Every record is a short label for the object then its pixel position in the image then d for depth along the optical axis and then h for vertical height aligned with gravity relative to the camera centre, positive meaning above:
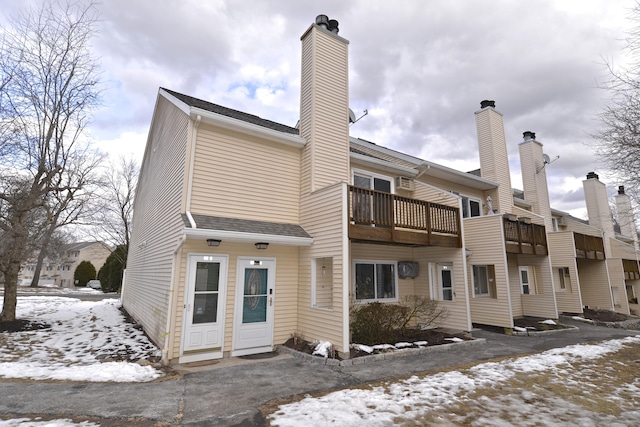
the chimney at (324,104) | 9.06 +5.32
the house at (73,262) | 48.38 +1.85
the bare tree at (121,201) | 28.17 +6.75
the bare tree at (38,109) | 10.22 +5.83
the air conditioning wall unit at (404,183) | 11.51 +3.45
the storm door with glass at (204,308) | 6.79 -0.76
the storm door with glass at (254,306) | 7.40 -0.79
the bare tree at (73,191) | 11.59 +3.23
